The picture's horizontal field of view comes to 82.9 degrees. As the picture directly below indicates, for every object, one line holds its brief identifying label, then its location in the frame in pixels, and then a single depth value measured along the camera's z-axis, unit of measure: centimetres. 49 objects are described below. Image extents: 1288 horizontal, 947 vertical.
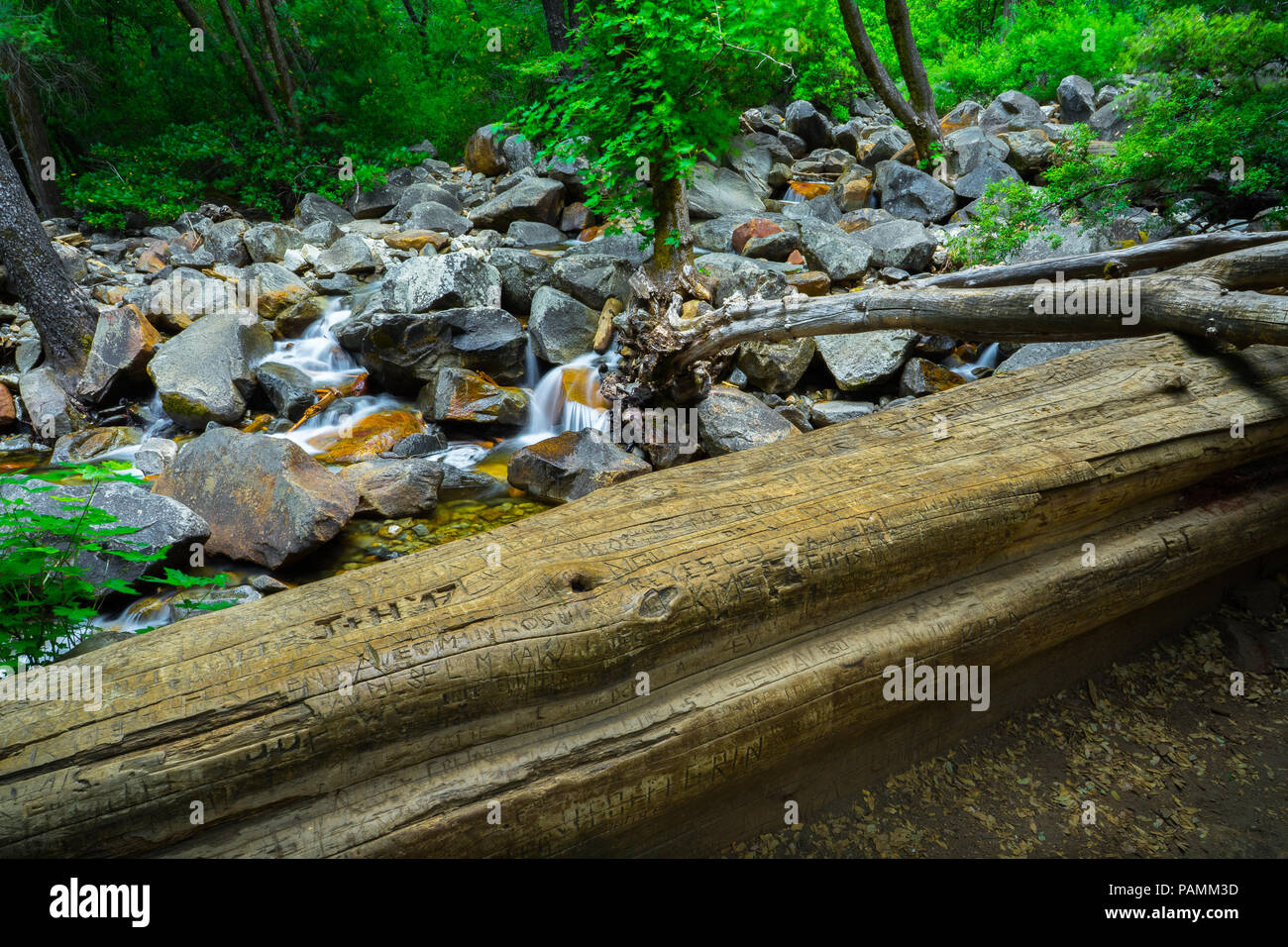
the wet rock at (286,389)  783
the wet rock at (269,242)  1144
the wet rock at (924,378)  703
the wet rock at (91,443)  718
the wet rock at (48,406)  772
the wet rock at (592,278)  905
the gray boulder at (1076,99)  1489
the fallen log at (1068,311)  300
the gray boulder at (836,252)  902
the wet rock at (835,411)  684
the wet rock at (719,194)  1167
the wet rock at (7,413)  777
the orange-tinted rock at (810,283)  859
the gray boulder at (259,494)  496
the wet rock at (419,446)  692
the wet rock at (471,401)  734
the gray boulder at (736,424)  623
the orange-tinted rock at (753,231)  1015
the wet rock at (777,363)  734
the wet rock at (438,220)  1247
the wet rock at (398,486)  573
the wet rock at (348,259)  1084
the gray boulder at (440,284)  859
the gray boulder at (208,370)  761
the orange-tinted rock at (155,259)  1143
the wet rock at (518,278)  938
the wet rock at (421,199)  1370
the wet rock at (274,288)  960
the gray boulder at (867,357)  712
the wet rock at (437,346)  797
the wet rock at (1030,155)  1115
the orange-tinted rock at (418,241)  1168
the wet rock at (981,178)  1098
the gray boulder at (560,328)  831
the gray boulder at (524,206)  1207
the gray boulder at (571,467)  598
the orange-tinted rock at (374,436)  687
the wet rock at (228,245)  1154
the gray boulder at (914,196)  1119
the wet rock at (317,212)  1345
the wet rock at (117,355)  814
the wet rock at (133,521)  422
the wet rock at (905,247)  912
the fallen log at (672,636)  177
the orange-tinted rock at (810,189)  1317
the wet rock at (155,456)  648
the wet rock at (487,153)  1523
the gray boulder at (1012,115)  1412
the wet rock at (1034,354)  617
